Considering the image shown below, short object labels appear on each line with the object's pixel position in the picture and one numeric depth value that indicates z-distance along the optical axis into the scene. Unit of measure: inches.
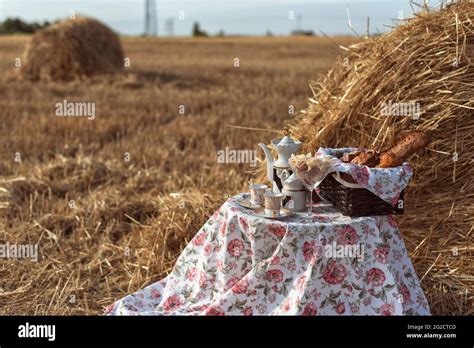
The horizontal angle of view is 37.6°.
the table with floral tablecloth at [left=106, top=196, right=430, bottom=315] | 144.6
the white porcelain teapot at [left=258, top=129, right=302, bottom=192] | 158.6
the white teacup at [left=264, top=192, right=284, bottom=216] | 148.9
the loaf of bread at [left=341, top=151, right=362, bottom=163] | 164.1
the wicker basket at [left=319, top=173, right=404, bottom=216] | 148.7
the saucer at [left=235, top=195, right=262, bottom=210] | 156.0
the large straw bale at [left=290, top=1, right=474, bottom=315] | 175.2
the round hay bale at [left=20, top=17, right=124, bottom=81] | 614.5
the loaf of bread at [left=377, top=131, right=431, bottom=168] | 157.8
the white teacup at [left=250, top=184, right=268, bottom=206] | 156.5
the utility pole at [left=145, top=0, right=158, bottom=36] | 1988.2
